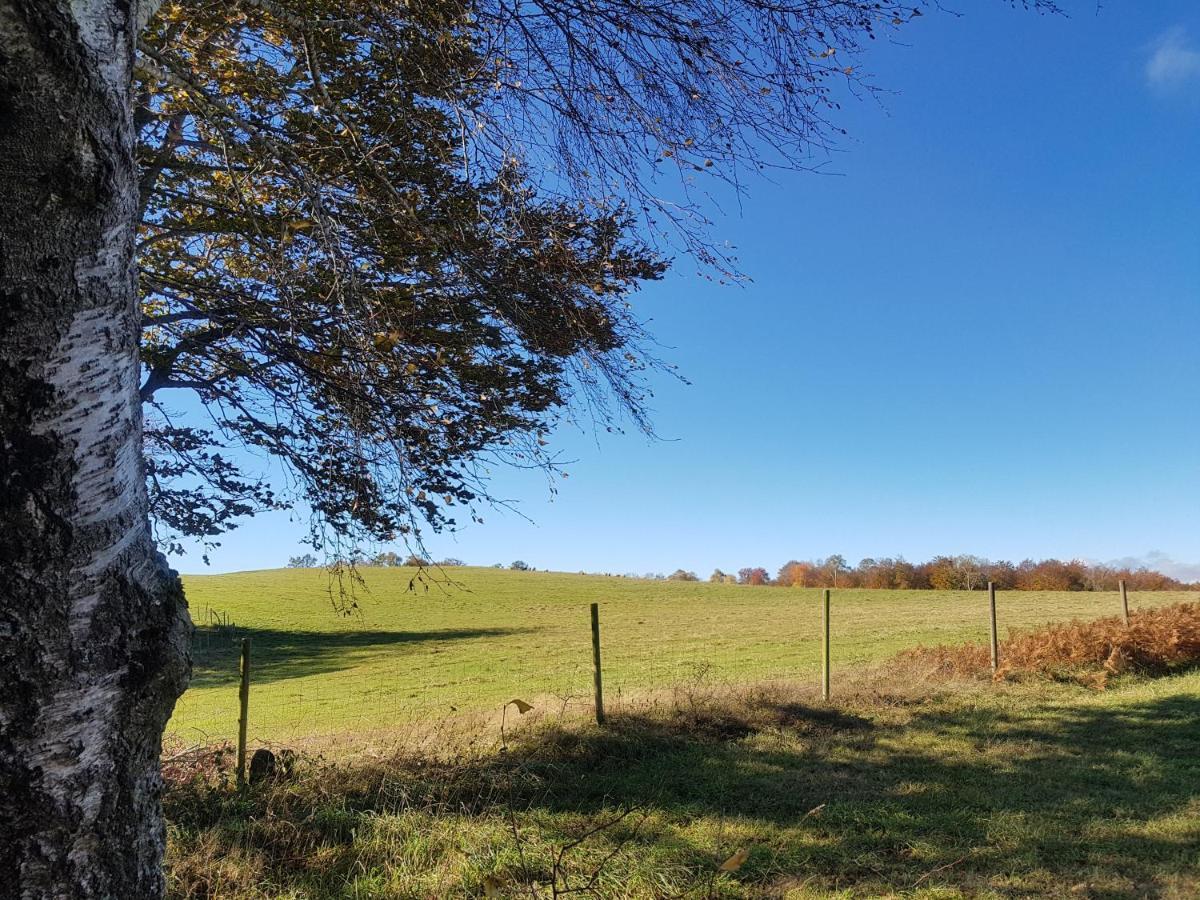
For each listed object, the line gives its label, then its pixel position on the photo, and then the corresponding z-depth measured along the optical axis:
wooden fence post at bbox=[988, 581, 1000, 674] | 13.74
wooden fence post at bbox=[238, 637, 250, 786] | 6.71
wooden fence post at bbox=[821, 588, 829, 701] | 10.94
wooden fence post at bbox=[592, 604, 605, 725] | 8.88
